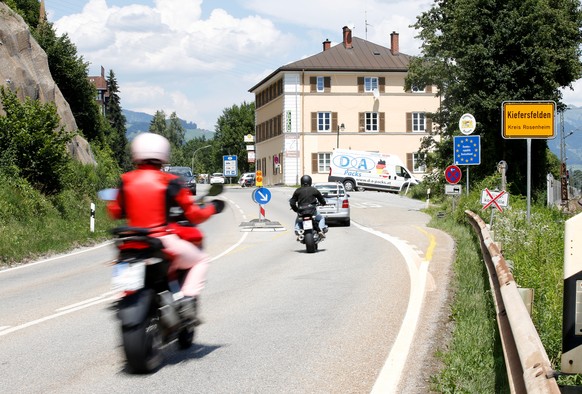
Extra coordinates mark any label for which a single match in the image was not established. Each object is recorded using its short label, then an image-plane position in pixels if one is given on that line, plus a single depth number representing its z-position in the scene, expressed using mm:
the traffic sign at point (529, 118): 16547
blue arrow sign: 28094
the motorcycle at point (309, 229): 18422
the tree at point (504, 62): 43312
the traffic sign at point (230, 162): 42712
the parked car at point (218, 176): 96000
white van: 61969
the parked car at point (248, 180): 87688
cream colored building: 80812
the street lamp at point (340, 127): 79450
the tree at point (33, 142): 22984
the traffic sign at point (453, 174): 30688
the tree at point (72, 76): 55844
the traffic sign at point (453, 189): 28206
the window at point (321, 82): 82062
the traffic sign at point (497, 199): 21484
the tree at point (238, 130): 131625
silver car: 29688
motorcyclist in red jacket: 6582
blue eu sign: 28781
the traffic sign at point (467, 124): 27766
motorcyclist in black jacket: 18548
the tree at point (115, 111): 106250
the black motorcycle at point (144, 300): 6105
